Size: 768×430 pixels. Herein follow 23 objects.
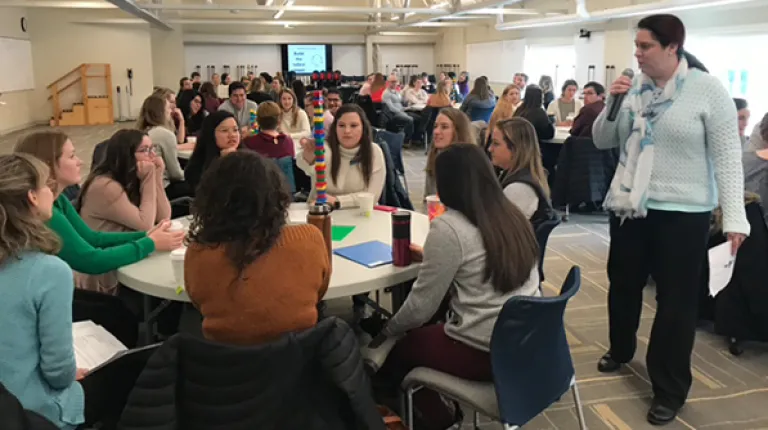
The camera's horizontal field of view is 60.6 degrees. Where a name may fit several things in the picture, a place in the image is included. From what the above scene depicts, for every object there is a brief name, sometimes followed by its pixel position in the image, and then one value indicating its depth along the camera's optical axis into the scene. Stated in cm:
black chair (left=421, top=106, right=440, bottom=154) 972
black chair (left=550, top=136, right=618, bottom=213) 540
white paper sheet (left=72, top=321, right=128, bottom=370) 196
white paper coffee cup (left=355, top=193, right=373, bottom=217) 304
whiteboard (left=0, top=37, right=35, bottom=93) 1379
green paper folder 264
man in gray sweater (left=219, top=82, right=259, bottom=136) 676
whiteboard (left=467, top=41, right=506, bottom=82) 1596
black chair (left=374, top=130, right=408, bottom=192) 554
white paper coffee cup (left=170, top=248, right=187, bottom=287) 205
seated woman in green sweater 223
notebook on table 231
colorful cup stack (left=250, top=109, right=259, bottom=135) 546
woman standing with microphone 234
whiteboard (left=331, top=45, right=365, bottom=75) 1997
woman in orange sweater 164
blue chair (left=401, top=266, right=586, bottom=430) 170
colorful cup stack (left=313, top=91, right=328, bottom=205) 204
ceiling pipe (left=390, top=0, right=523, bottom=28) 989
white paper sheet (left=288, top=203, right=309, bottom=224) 286
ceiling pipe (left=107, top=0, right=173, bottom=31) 990
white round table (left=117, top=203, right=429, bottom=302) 207
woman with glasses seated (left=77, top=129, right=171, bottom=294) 269
